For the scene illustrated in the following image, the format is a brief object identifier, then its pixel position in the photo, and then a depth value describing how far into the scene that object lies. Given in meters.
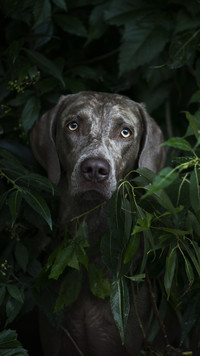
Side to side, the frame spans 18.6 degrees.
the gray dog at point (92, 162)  2.93
